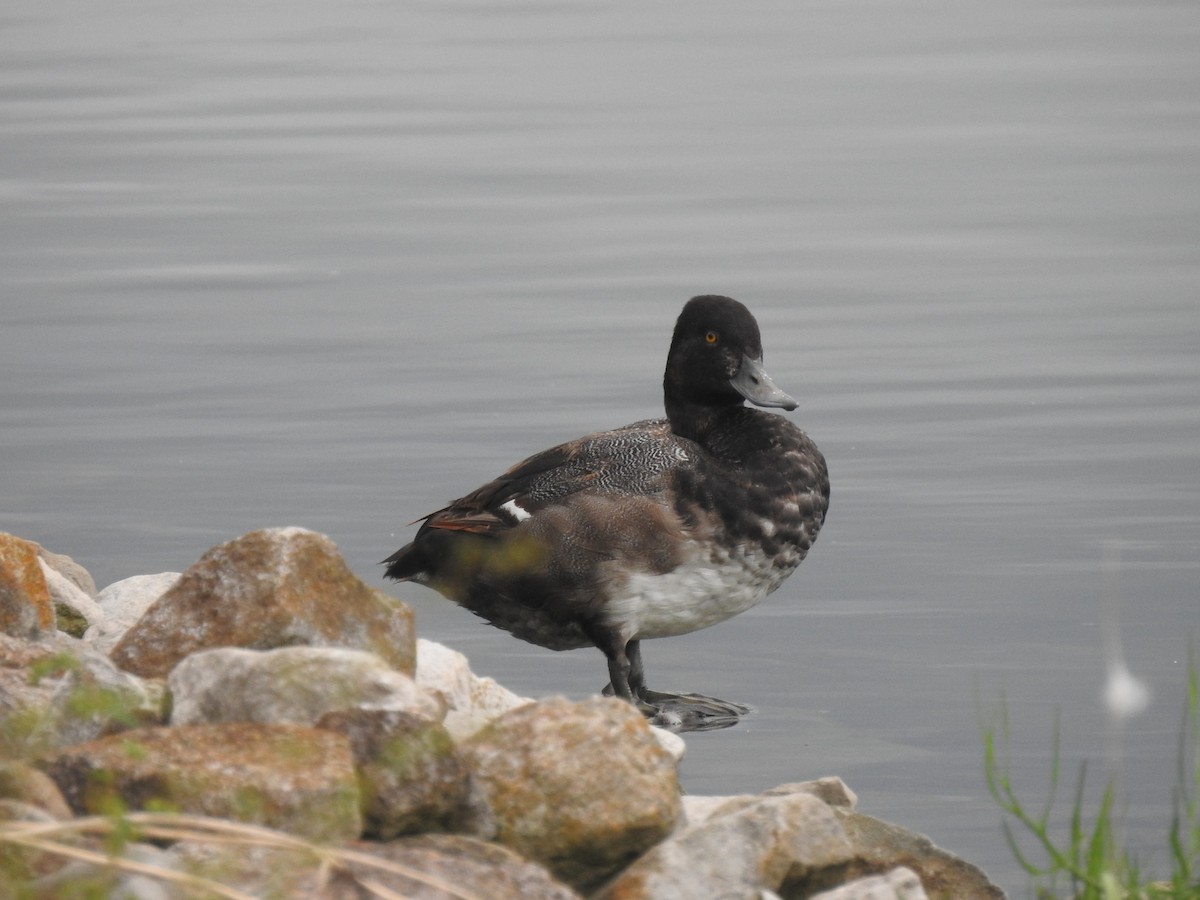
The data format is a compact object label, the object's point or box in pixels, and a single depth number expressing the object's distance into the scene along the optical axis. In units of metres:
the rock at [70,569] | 14.05
